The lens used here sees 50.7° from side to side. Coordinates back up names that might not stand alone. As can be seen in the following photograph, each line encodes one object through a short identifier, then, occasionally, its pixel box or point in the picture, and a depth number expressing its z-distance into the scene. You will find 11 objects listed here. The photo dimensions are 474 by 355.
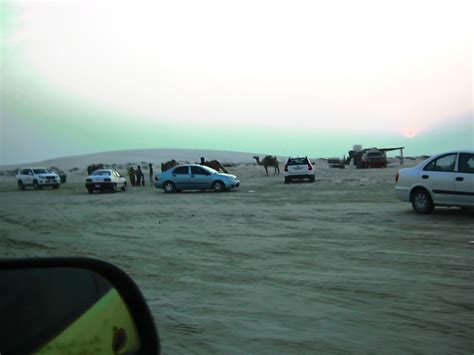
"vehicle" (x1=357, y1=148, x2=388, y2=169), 48.72
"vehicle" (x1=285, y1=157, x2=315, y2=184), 31.61
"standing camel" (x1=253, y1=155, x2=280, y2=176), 44.56
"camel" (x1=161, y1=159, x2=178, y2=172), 42.90
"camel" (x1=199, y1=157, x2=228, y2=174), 39.03
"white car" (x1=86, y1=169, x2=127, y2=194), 28.86
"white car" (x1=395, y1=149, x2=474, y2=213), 12.32
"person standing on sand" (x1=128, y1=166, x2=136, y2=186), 35.06
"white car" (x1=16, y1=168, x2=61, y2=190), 36.38
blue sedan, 26.27
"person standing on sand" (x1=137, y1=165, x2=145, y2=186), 35.88
